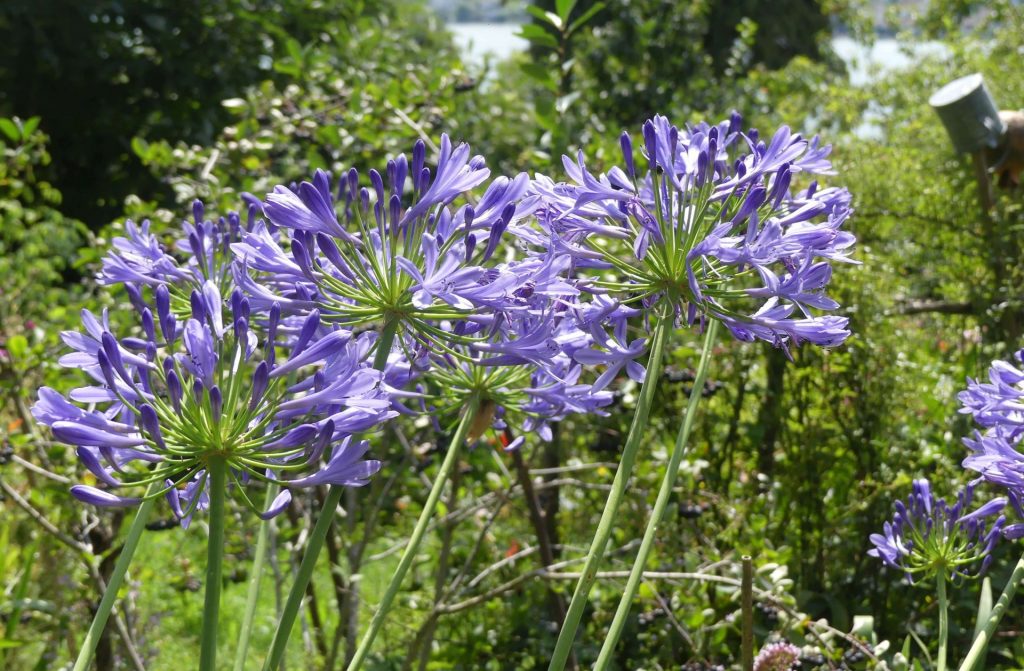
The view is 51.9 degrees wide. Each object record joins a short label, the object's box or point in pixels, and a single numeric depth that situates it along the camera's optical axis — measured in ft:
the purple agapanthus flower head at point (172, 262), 4.19
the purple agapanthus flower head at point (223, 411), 2.99
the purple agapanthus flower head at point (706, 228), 3.55
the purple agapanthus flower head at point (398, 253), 3.40
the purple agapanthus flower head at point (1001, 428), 3.90
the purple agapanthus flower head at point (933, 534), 4.79
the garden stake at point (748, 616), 4.07
